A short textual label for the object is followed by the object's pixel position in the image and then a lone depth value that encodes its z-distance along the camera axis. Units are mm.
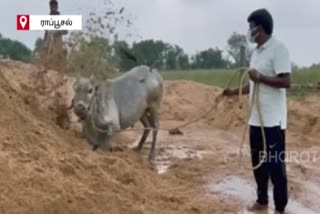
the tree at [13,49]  25328
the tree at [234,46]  25419
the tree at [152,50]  22572
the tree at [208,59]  31844
